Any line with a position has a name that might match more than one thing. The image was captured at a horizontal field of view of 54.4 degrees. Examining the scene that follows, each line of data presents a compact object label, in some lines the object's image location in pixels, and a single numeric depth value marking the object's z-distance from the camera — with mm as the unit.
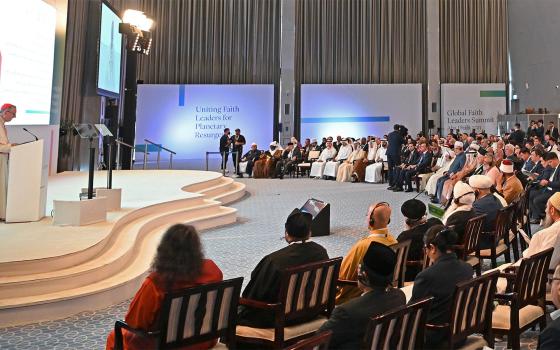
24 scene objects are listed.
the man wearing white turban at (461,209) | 4164
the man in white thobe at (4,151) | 4922
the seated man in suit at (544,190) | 6777
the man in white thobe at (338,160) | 13953
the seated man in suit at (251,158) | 14625
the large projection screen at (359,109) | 16938
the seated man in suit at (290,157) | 14711
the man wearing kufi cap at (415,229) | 3684
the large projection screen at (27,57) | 7164
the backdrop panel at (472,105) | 16922
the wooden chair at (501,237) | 4309
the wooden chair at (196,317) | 2121
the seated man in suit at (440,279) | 2441
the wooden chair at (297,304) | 2574
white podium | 4859
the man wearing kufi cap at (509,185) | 6258
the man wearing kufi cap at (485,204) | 4504
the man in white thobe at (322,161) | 14352
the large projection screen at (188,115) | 16812
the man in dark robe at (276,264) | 2719
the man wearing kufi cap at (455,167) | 8898
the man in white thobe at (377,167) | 13033
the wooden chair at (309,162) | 14734
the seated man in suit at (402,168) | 11106
